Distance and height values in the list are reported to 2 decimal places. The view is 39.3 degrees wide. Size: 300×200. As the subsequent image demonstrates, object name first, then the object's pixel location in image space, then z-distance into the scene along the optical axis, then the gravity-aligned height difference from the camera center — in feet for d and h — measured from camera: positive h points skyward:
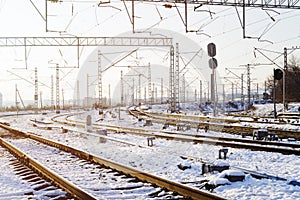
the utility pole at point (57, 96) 202.13 +1.27
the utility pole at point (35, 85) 211.68 +7.59
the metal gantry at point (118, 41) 117.19 +17.14
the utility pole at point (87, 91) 241.35 +4.98
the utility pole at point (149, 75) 222.89 +12.66
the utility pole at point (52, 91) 240.90 +5.11
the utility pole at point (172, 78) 136.46 +6.88
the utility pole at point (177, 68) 145.30 +10.58
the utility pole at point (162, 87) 304.50 +8.79
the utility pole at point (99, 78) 161.79 +8.26
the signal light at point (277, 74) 100.37 +5.75
